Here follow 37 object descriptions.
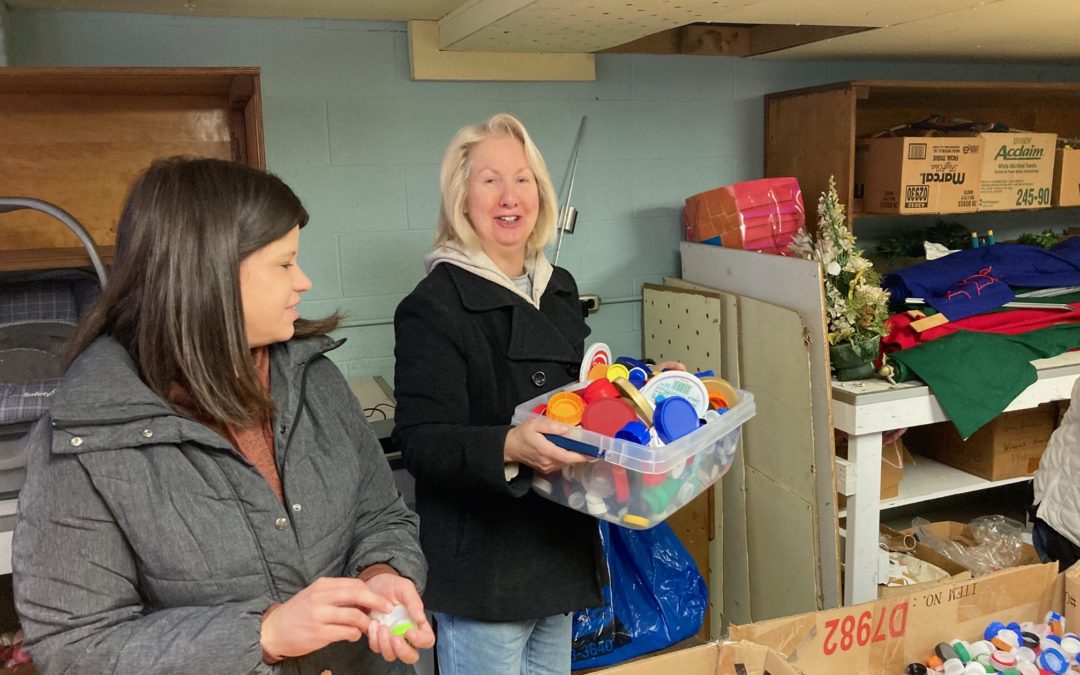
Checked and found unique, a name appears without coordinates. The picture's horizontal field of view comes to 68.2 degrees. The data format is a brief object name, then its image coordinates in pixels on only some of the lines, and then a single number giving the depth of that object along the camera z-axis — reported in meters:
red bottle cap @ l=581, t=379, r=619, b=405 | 1.34
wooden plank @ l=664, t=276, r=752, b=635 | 2.31
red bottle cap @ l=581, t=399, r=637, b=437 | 1.29
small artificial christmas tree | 2.17
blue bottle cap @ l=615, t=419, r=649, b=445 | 1.26
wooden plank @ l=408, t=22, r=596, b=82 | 2.29
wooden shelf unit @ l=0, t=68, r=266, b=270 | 1.90
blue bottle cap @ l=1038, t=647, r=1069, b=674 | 1.27
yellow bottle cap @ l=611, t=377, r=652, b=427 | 1.30
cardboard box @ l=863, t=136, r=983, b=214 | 2.47
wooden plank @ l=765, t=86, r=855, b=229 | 2.46
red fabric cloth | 2.32
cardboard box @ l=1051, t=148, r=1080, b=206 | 2.75
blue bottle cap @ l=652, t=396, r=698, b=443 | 1.28
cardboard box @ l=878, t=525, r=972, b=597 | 2.33
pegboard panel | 2.34
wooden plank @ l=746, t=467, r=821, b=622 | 2.13
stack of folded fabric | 2.41
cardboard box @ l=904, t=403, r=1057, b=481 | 2.44
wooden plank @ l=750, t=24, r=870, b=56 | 2.29
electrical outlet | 2.59
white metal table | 2.12
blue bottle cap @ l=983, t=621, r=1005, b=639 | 1.37
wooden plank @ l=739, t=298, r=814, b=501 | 2.06
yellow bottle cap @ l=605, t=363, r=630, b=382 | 1.41
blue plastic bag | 2.08
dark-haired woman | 0.91
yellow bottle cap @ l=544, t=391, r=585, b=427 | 1.31
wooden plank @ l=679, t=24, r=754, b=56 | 2.62
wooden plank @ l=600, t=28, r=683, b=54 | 2.56
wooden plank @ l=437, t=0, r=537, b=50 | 1.87
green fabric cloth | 2.15
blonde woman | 1.39
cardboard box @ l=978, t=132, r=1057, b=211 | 2.60
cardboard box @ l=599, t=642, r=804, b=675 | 1.14
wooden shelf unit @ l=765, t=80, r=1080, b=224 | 2.47
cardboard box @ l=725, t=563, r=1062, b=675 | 1.26
